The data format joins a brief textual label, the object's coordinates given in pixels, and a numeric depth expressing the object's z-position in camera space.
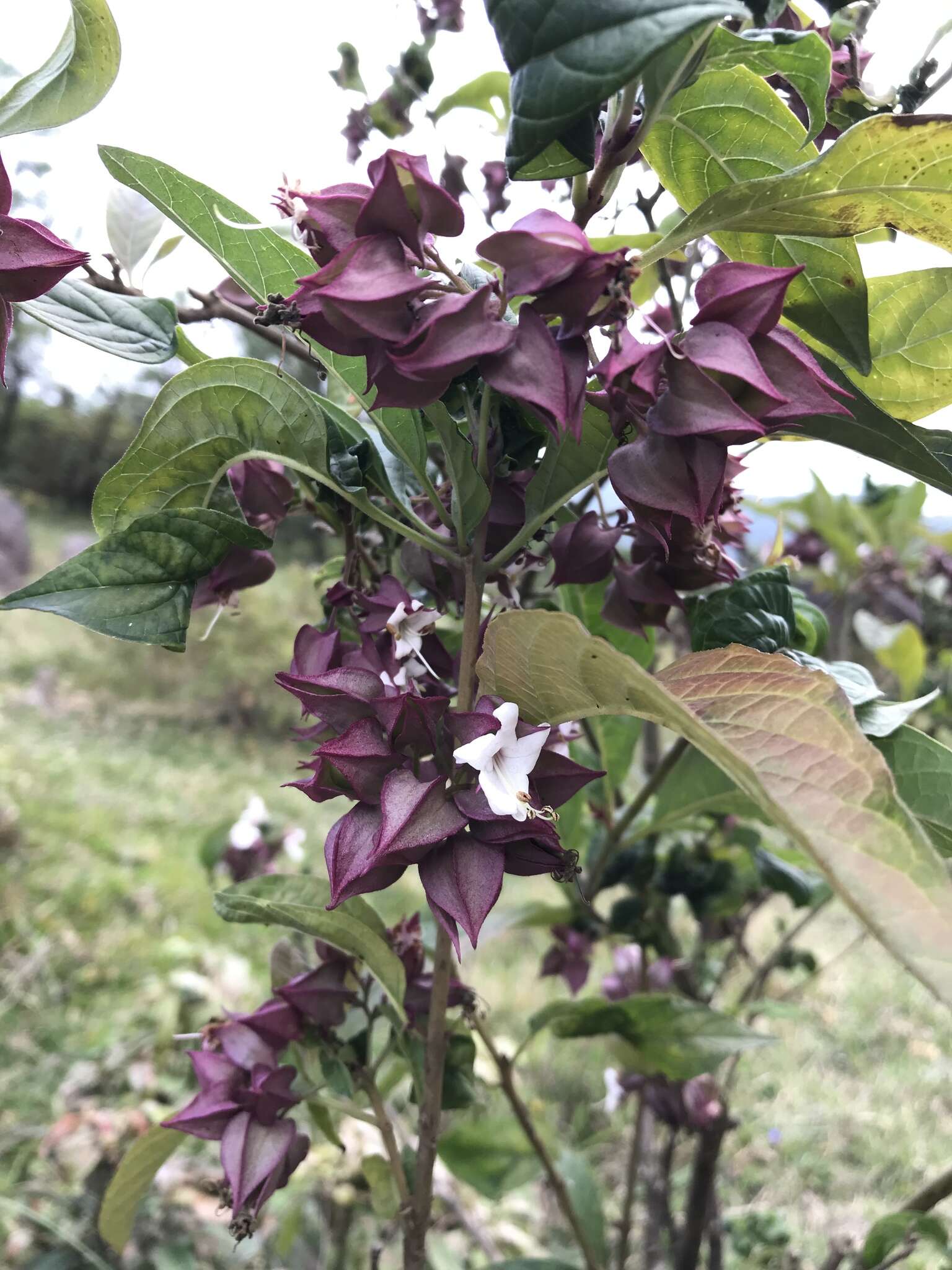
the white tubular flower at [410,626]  0.36
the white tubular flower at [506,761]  0.28
